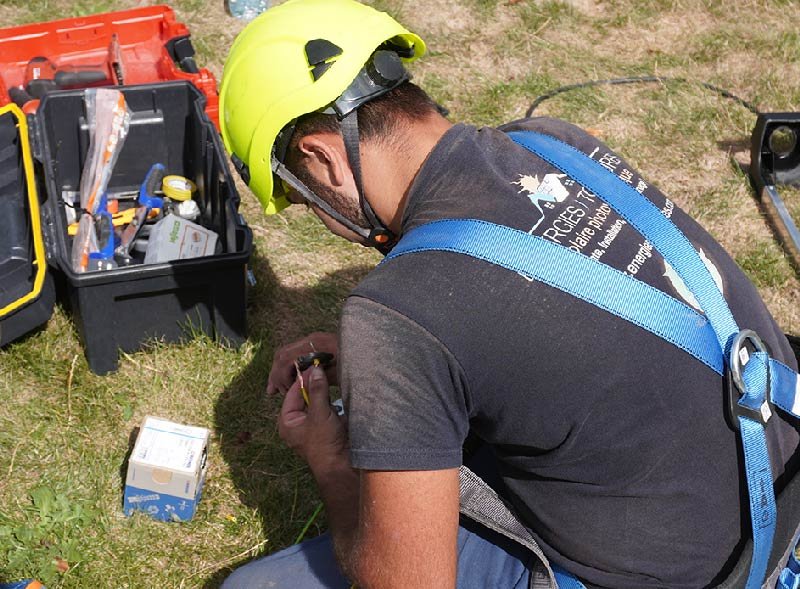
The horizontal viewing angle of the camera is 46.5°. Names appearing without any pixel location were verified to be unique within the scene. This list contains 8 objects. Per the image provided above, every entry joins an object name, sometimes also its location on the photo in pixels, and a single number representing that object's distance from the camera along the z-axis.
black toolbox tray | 3.42
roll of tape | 4.16
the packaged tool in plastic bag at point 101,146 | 3.98
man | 1.86
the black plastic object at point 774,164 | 4.59
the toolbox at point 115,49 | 4.80
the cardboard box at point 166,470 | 3.06
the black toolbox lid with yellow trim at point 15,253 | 3.52
